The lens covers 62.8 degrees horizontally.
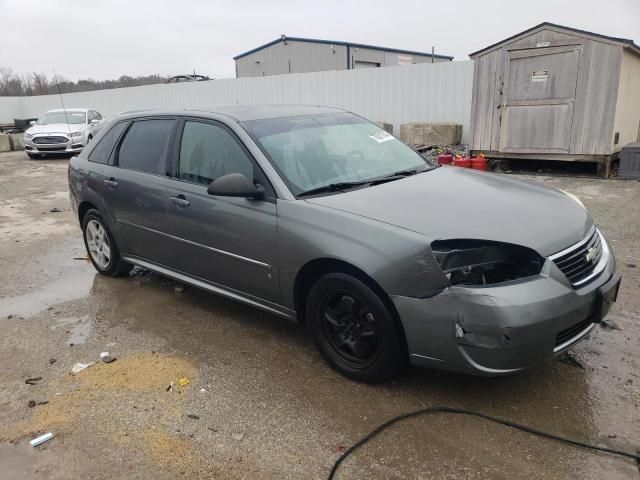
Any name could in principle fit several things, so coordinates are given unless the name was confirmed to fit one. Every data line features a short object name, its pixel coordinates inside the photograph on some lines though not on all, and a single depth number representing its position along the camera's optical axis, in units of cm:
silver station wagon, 274
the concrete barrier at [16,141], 2242
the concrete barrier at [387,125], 1536
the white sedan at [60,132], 1791
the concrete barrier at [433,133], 1355
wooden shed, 938
